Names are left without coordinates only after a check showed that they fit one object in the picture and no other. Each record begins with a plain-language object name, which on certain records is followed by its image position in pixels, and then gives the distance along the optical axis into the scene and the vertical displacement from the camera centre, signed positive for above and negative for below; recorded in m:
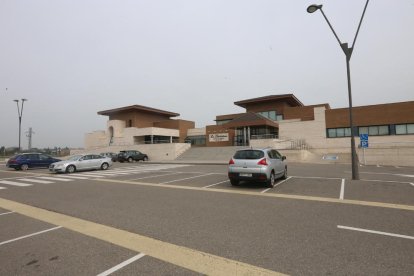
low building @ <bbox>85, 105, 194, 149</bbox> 51.94 +3.53
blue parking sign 23.76 +0.07
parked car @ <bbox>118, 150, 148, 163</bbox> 36.72 -1.14
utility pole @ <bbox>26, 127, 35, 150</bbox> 72.44 +3.96
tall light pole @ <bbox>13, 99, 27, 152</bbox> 39.00 +5.17
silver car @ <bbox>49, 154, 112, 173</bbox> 19.80 -1.19
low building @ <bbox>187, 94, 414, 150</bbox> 33.78 +2.29
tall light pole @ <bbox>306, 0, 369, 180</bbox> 13.09 +4.12
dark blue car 24.00 -1.03
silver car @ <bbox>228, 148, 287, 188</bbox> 10.91 -0.91
